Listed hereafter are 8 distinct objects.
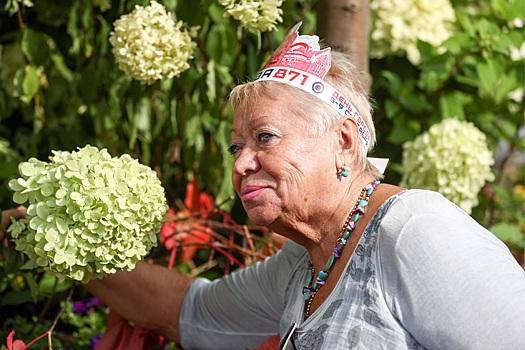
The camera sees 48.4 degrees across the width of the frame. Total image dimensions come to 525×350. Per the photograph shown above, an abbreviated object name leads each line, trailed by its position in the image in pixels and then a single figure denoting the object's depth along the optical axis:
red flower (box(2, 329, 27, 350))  1.29
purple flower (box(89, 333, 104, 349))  1.84
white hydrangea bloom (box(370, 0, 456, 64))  2.33
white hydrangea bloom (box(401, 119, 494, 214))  1.85
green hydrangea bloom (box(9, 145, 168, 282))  1.20
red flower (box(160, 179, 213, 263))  2.03
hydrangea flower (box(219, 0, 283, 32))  1.42
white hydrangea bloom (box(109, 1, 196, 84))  1.47
